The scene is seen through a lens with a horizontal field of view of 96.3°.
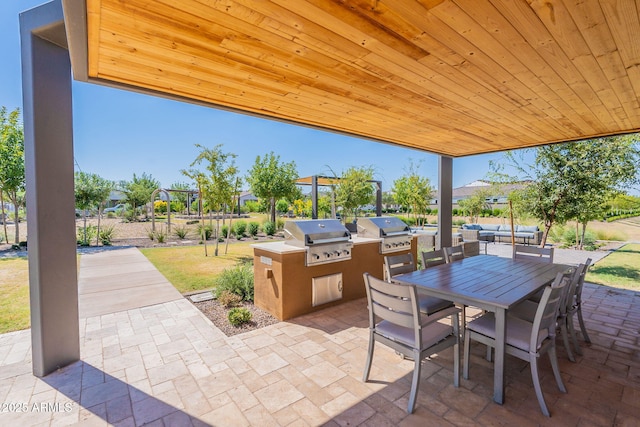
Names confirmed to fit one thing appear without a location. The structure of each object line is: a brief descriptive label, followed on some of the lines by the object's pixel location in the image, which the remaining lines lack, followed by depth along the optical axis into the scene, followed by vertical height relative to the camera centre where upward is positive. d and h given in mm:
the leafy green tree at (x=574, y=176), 5352 +547
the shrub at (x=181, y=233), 10891 -1090
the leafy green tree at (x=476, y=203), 14250 +33
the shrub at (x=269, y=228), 11742 -997
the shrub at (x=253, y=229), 11602 -1009
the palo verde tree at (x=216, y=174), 7598 +822
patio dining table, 1976 -685
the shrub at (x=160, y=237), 9766 -1131
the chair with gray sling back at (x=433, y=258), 3312 -658
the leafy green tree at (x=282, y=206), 18172 -119
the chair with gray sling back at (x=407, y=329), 1877 -924
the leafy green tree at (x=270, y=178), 11531 +1068
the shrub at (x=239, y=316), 3211 -1273
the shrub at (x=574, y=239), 9350 -1219
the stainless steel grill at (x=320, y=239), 3480 -442
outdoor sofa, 9635 -1052
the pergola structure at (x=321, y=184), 7164 +500
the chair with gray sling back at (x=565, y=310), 2381 -969
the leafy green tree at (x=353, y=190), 9812 +483
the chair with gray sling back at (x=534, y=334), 1883 -944
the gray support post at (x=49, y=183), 2111 +171
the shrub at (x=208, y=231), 10625 -1020
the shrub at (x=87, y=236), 9168 -1073
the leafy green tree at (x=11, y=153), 7496 +1378
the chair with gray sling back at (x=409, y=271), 2604 -688
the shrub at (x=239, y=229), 11344 -1017
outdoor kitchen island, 3346 -936
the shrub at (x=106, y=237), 9517 -1085
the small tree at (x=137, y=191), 18516 +873
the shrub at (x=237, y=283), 4125 -1169
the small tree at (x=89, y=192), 9407 +414
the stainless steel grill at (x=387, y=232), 4408 -439
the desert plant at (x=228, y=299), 3847 -1302
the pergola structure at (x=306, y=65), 1487 +986
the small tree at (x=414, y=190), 10383 +507
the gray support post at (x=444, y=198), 5496 +113
